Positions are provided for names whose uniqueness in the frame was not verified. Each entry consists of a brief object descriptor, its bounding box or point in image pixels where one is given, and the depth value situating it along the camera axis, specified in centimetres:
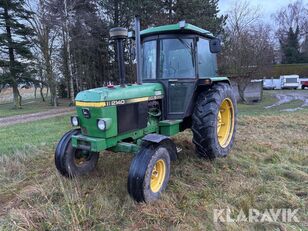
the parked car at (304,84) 3022
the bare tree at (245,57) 1808
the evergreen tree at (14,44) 1864
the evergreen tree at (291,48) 4416
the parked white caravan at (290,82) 3053
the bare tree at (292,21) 4884
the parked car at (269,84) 3297
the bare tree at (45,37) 1679
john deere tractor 328
